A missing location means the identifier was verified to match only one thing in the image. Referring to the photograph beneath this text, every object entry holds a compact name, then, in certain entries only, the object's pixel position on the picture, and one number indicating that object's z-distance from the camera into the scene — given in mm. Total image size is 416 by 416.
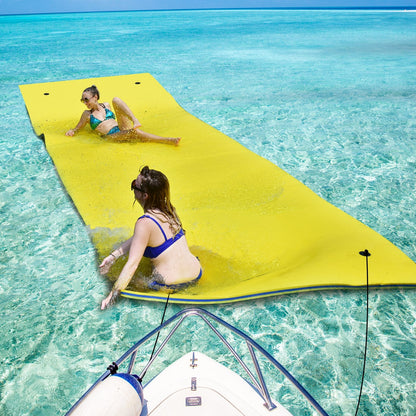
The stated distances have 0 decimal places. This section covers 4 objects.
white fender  1435
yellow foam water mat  2801
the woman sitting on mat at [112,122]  5090
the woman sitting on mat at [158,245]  2422
